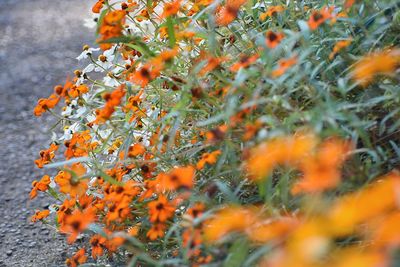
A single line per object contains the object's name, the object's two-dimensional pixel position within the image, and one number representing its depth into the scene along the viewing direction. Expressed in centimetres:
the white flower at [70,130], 210
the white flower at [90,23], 466
